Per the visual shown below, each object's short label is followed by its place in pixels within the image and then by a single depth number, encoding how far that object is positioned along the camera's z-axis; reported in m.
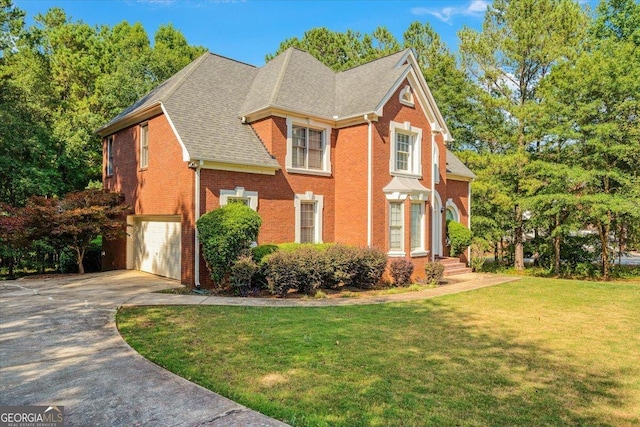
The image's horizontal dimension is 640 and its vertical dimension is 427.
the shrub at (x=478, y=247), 23.20
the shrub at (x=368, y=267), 13.78
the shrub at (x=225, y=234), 11.98
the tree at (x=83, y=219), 14.49
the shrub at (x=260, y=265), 12.30
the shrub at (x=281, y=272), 11.90
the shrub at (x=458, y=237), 21.03
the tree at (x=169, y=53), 27.31
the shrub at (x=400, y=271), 14.77
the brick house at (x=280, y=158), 13.79
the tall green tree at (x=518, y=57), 23.03
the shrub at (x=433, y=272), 15.48
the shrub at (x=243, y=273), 11.85
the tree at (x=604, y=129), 18.92
